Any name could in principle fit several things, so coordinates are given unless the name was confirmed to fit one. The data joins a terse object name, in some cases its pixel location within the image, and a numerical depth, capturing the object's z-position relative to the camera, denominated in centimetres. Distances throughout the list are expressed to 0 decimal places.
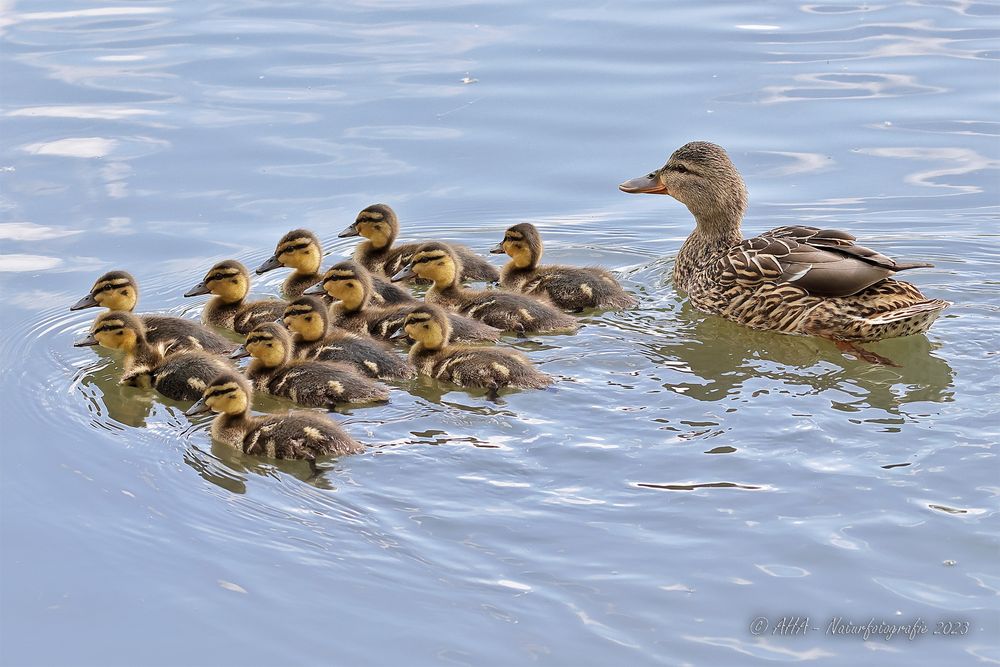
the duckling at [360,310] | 1322
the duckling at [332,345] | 1242
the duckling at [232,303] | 1359
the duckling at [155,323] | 1290
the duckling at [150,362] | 1202
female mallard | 1273
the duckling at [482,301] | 1321
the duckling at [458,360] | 1180
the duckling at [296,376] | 1178
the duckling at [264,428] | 1071
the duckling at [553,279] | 1372
